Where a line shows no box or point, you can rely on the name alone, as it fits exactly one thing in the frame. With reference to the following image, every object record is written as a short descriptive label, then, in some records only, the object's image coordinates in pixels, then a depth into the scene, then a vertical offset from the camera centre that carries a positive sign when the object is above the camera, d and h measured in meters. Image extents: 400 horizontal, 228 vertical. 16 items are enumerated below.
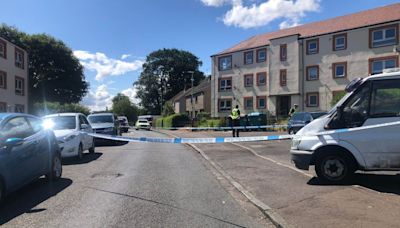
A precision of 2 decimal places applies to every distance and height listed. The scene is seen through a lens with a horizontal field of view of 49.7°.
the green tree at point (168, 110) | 76.93 +0.87
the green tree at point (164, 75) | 102.06 +9.46
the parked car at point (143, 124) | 52.25 -1.20
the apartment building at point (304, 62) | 39.91 +5.65
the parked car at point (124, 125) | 39.42 -0.94
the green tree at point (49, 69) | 61.38 +6.62
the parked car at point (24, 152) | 7.12 -0.72
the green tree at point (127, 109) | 104.88 +1.38
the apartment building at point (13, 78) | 39.09 +3.57
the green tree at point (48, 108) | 47.24 +0.71
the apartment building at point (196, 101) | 69.31 +2.44
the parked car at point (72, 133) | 13.77 -0.61
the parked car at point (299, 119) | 24.58 -0.22
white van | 8.22 -0.36
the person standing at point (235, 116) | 23.94 -0.05
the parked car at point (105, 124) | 22.30 -0.50
